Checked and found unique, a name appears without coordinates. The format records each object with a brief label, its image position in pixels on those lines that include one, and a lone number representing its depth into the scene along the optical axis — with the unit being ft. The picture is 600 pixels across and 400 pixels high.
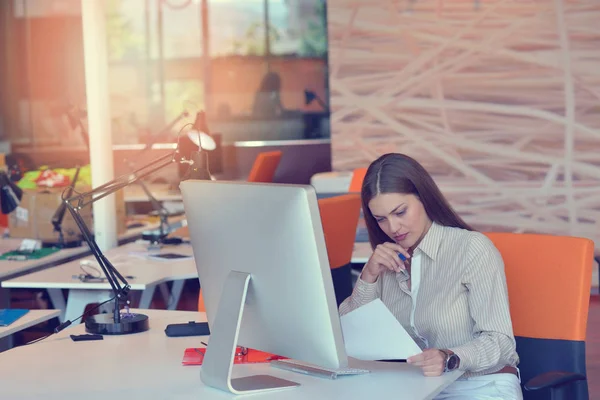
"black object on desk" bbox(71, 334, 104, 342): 8.32
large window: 27.02
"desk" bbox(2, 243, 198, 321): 11.65
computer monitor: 5.92
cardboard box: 15.23
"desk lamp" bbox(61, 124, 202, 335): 8.52
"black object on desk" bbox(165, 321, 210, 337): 8.38
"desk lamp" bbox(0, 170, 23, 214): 14.19
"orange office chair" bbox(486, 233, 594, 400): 7.57
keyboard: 6.86
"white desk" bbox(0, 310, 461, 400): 6.49
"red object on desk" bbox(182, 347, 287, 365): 7.39
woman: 7.27
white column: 14.73
